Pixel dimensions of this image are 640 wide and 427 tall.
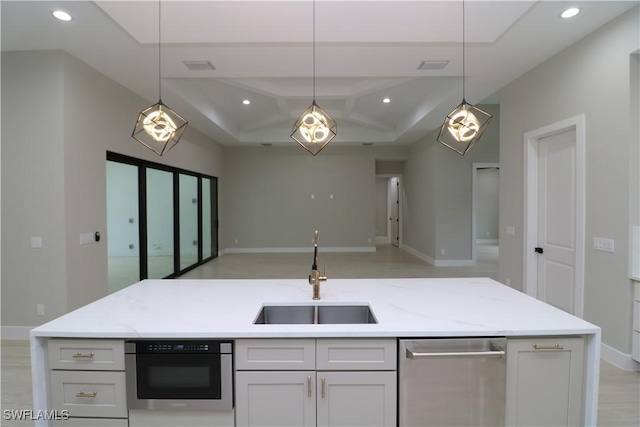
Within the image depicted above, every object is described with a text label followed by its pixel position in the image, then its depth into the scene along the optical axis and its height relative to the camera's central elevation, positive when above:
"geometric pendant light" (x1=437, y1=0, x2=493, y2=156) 1.93 +0.52
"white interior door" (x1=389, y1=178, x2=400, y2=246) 9.78 -0.22
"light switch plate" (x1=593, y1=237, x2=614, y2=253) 2.71 -0.35
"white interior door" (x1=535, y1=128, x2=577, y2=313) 3.20 -0.15
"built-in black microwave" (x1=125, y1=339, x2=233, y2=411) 1.44 -0.79
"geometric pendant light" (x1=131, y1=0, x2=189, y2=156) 1.92 +0.53
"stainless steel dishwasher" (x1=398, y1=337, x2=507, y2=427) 1.44 -0.84
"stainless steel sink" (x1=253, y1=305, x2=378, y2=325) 1.87 -0.66
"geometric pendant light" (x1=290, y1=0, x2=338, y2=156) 2.00 +0.54
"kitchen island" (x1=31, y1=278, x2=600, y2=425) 1.43 -0.57
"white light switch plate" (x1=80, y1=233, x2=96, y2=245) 3.42 -0.35
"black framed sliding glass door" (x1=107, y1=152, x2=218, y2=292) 4.17 -0.21
